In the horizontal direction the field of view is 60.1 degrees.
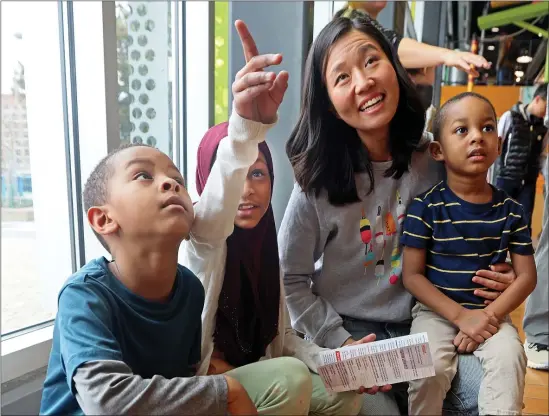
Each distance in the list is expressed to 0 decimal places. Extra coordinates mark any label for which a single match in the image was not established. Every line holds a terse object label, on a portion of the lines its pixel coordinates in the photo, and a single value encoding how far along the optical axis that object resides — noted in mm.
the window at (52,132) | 533
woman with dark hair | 677
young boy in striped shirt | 680
